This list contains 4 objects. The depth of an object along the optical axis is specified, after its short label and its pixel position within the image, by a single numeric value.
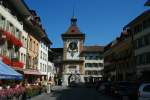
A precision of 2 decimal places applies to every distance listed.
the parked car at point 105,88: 26.32
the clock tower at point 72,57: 65.89
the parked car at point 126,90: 18.28
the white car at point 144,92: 12.45
